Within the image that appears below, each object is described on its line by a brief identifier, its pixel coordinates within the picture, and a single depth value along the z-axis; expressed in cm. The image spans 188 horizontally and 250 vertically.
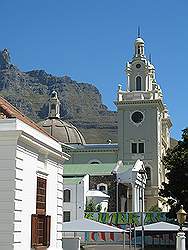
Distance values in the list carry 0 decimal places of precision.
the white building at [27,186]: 1814
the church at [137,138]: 7394
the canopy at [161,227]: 3212
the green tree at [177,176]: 3756
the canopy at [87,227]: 3117
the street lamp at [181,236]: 2283
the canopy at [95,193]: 5956
